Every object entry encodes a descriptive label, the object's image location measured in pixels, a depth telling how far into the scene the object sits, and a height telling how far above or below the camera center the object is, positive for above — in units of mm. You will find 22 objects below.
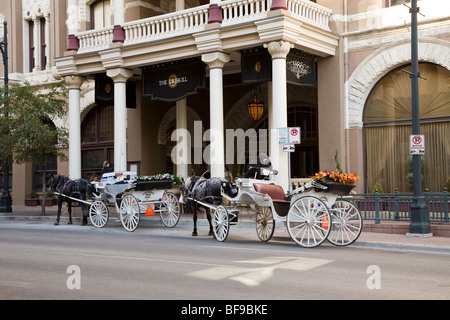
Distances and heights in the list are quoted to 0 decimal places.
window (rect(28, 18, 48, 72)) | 31594 +7303
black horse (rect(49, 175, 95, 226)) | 20203 -389
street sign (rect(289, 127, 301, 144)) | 16688 +1144
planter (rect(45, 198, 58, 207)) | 30458 -1136
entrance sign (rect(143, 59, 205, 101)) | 22469 +3828
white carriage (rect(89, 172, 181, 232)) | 17609 -643
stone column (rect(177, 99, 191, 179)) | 25016 +1503
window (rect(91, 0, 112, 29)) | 28703 +8101
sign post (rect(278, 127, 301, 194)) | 16688 +1088
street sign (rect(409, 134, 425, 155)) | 14922 +740
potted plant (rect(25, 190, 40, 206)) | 31470 -996
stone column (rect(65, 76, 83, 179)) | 24812 +2177
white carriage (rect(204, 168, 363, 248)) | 12688 -751
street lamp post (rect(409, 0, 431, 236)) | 14742 +58
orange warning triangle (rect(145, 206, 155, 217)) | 17319 -989
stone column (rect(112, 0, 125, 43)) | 23297 +6251
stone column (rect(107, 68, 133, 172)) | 23234 +2690
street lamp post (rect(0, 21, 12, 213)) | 27312 -616
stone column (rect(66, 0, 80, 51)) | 24547 +6430
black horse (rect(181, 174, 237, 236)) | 15406 -415
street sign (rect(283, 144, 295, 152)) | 16641 +795
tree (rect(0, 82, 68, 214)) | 23891 +2209
